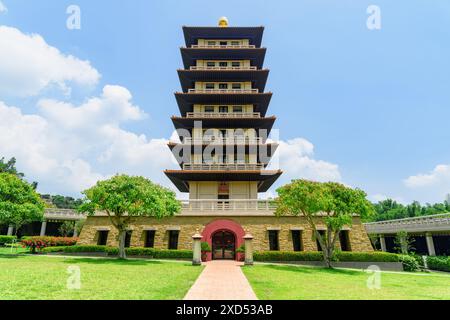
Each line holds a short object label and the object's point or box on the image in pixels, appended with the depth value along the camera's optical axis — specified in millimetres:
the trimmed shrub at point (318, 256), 23906
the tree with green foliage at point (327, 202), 20734
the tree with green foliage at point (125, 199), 21672
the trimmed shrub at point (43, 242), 27453
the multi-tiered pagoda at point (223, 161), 26641
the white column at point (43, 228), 50962
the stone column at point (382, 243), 47669
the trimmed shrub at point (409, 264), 24500
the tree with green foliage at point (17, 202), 23000
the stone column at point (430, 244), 35594
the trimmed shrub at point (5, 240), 40338
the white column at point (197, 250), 21078
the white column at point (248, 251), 21391
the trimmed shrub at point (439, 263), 28000
